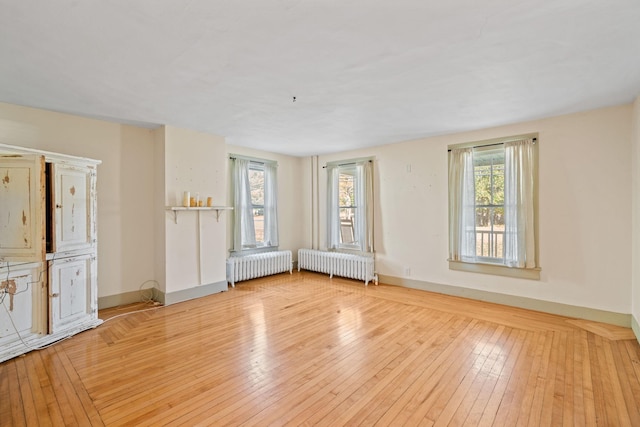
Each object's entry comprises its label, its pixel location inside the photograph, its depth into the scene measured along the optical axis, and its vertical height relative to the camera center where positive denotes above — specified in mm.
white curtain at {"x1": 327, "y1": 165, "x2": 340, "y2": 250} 6305 +59
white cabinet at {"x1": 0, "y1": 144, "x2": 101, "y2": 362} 2826 -323
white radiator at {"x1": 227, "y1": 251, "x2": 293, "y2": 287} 5379 -1002
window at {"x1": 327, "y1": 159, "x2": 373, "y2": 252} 5785 +175
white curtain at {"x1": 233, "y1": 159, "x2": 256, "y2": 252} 5590 +112
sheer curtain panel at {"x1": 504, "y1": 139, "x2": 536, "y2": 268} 4059 +105
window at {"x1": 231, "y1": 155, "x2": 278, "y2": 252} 5617 +223
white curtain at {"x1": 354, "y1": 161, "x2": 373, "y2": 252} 5762 +184
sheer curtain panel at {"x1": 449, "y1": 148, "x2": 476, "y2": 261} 4625 +132
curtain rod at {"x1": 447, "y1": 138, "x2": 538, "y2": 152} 4058 +1021
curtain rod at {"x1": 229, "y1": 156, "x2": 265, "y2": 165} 5574 +1088
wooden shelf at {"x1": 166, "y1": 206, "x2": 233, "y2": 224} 4398 +100
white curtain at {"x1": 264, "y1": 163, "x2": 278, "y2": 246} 6242 +202
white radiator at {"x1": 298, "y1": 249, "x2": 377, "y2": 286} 5601 -1029
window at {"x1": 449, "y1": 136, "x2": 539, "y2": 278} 4078 +82
